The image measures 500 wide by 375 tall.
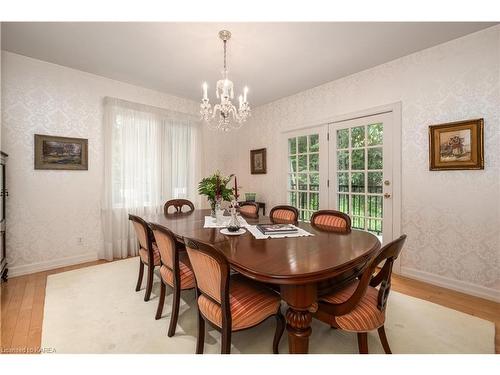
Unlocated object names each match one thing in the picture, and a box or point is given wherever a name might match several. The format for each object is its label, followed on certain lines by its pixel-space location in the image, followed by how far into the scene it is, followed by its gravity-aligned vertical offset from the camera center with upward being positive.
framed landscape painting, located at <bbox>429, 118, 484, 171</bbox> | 2.25 +0.43
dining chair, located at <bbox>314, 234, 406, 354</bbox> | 1.16 -0.66
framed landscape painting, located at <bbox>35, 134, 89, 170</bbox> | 2.89 +0.50
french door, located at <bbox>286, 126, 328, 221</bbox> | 3.59 +0.32
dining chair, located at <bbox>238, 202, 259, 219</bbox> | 3.12 -0.26
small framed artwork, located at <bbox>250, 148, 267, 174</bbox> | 4.45 +0.55
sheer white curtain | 3.36 +0.42
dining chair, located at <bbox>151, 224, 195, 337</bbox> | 1.61 -0.63
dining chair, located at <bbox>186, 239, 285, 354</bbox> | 1.18 -0.64
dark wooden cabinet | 2.42 -0.23
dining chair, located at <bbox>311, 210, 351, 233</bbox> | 2.07 -0.32
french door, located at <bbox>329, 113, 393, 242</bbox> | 2.93 +0.23
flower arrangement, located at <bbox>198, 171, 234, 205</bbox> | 2.33 +0.00
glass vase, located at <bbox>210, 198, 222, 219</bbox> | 2.33 -0.16
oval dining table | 1.11 -0.39
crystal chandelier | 2.30 +0.89
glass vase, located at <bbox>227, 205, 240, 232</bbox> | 1.91 -0.29
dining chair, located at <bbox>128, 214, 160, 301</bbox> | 2.03 -0.58
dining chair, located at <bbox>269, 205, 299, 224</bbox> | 2.45 -0.30
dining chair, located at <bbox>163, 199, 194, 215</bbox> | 3.22 -0.20
